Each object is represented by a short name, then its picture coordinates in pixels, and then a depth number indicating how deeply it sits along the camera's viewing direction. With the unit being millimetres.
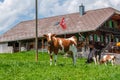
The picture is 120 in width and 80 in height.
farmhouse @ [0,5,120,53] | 47912
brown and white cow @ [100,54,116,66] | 21990
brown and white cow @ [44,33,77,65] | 16093
